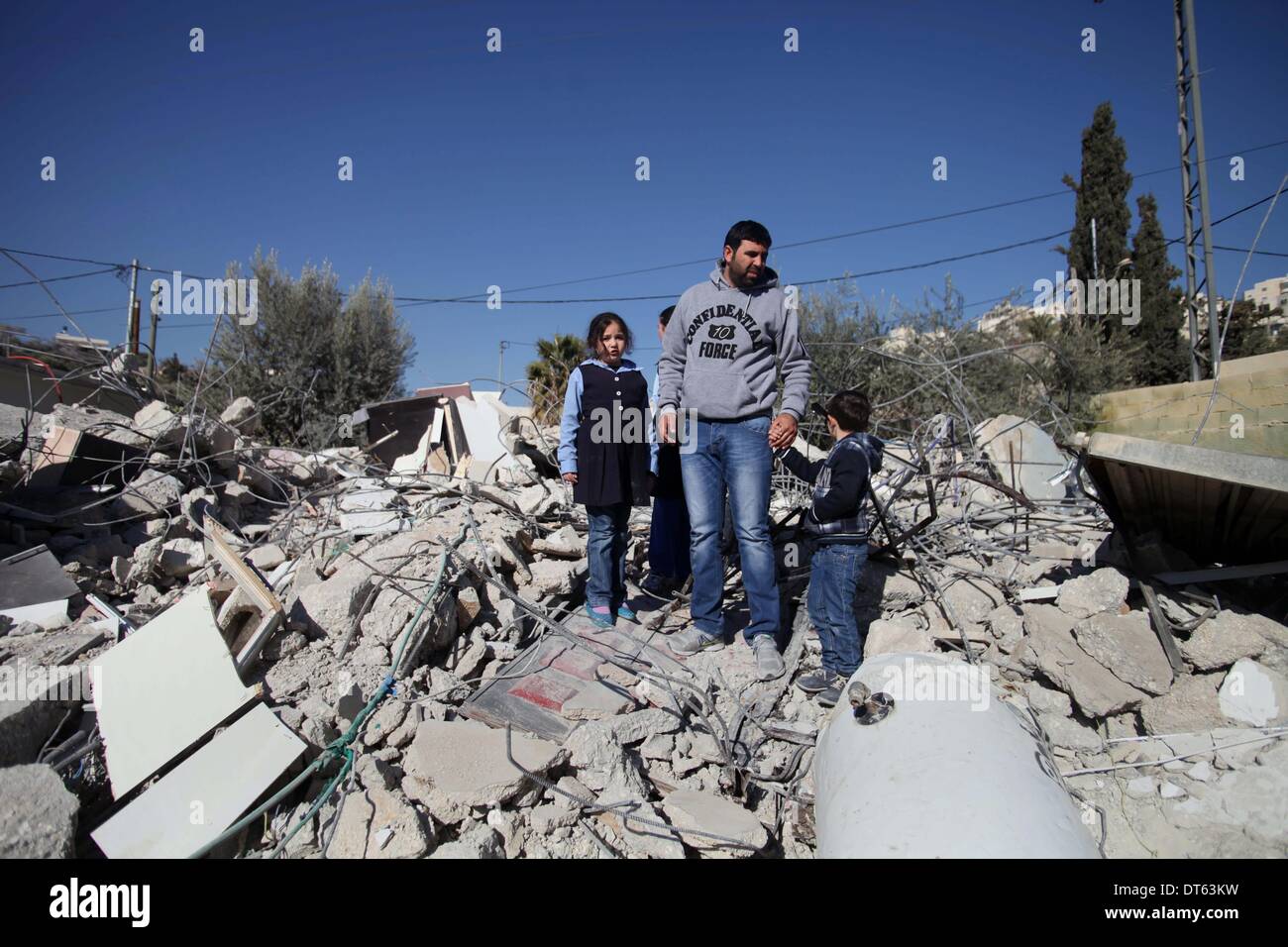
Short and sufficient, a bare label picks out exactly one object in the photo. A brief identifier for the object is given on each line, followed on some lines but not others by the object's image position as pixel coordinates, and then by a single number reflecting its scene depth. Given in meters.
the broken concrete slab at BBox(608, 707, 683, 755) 2.54
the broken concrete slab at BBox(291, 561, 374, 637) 3.02
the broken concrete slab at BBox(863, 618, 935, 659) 3.05
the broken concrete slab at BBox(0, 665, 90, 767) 2.13
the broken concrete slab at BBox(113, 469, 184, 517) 4.49
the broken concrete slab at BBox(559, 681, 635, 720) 2.68
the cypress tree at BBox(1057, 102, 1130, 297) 19.78
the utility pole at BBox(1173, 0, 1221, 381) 8.38
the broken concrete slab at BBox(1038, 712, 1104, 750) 2.55
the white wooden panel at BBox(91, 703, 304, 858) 1.98
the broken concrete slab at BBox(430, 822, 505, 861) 1.96
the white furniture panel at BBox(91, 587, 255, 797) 2.24
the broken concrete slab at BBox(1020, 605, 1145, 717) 2.61
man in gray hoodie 3.02
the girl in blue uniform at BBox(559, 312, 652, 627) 3.34
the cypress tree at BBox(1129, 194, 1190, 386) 19.19
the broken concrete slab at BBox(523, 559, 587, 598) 3.64
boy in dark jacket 2.85
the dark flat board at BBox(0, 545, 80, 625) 3.18
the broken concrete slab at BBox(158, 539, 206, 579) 3.89
